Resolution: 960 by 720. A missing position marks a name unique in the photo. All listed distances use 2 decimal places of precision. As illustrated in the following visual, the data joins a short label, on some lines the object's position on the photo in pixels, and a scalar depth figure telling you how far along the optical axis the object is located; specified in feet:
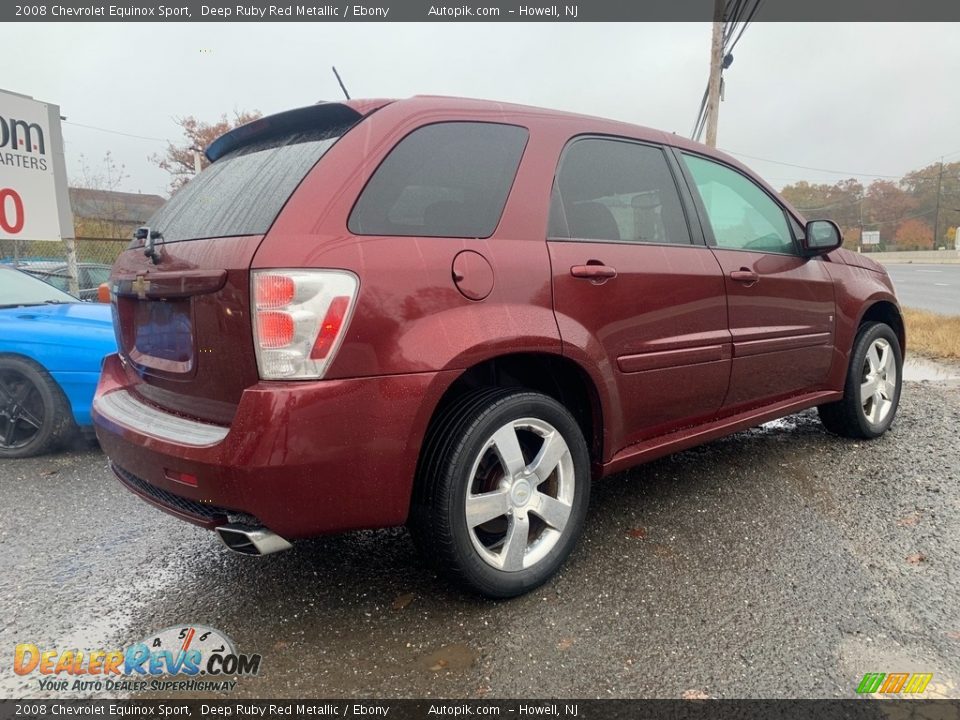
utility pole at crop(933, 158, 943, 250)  204.95
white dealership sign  22.67
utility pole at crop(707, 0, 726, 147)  41.01
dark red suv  6.11
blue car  13.20
